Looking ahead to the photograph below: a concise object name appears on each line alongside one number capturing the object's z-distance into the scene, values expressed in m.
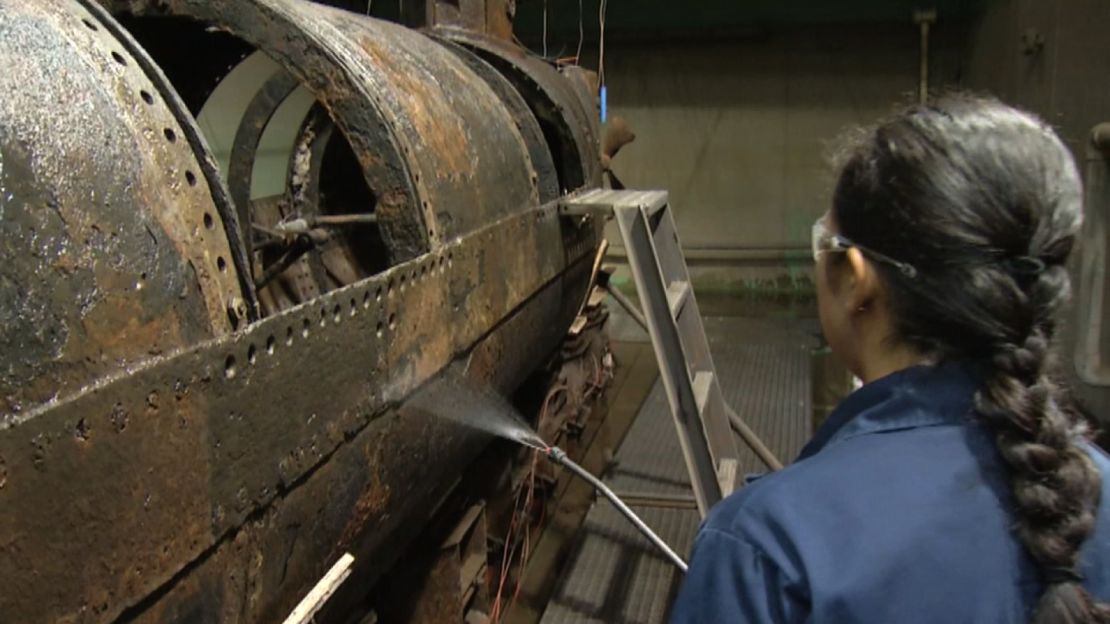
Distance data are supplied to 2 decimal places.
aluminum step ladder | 2.67
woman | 0.76
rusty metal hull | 0.90
